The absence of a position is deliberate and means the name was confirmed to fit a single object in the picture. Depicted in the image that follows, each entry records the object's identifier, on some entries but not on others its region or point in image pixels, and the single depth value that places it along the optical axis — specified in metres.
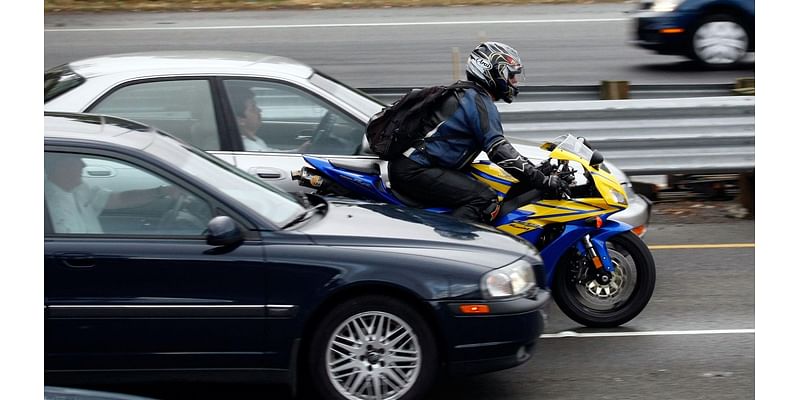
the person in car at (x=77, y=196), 11.02
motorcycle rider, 14.16
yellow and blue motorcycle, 14.42
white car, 15.43
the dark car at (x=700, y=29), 31.48
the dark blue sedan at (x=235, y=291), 10.77
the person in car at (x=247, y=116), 15.60
